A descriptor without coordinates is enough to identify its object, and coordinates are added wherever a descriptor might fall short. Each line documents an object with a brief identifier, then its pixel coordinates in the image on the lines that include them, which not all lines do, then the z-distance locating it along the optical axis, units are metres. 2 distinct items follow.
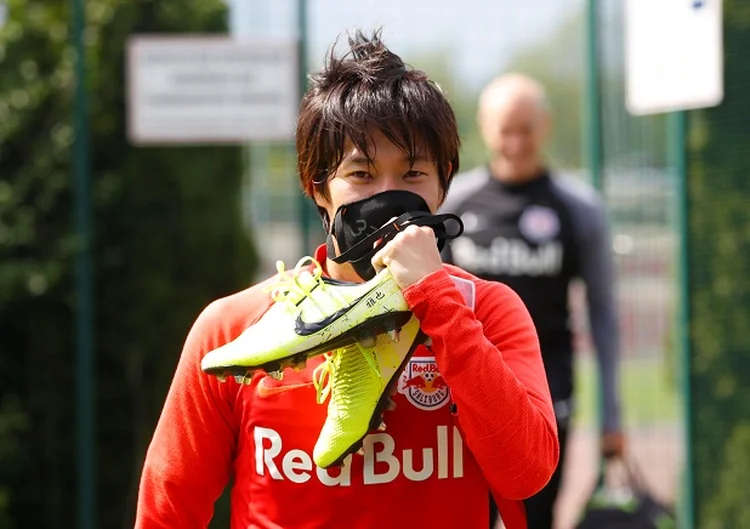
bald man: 9.52
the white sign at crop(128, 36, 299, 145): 11.52
